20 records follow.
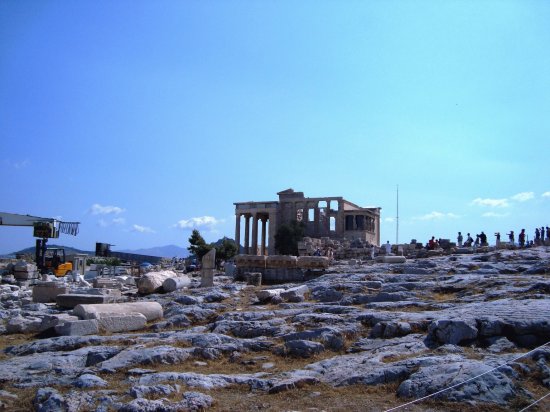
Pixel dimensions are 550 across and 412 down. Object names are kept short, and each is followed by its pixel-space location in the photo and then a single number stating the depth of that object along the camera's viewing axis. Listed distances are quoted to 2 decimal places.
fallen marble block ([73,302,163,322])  13.01
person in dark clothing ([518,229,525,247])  33.78
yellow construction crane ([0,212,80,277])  35.41
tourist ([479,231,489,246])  37.75
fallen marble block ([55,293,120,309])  15.81
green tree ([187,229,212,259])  51.12
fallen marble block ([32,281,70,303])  18.97
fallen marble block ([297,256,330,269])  25.83
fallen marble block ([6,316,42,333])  13.30
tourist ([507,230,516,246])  37.09
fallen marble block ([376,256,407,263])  27.73
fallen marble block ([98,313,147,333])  12.66
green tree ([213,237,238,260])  52.19
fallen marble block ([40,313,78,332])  12.41
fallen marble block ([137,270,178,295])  20.53
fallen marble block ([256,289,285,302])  16.30
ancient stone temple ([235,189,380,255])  62.41
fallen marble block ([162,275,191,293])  21.05
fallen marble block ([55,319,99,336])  11.98
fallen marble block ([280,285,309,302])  16.17
